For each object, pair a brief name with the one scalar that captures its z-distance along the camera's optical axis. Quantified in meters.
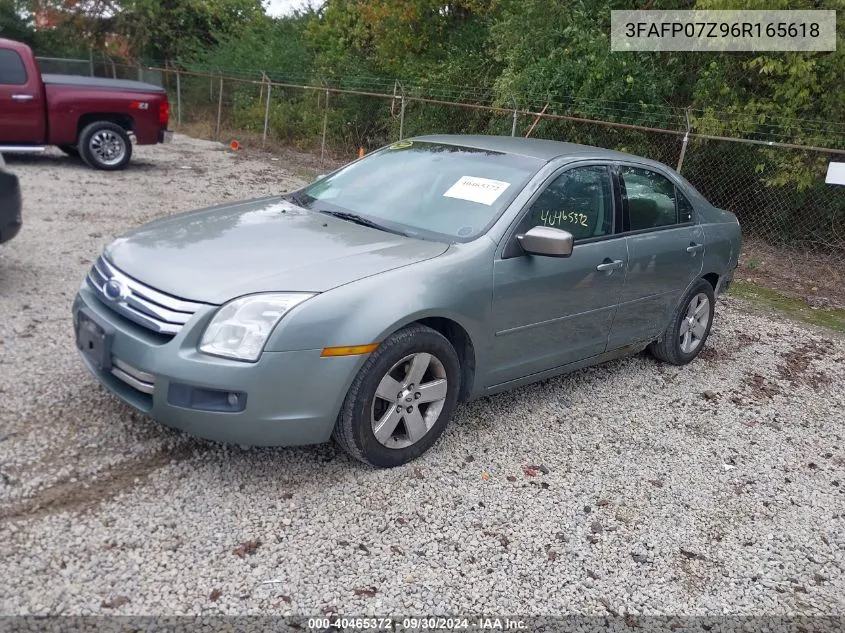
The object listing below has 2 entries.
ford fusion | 3.18
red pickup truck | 10.56
